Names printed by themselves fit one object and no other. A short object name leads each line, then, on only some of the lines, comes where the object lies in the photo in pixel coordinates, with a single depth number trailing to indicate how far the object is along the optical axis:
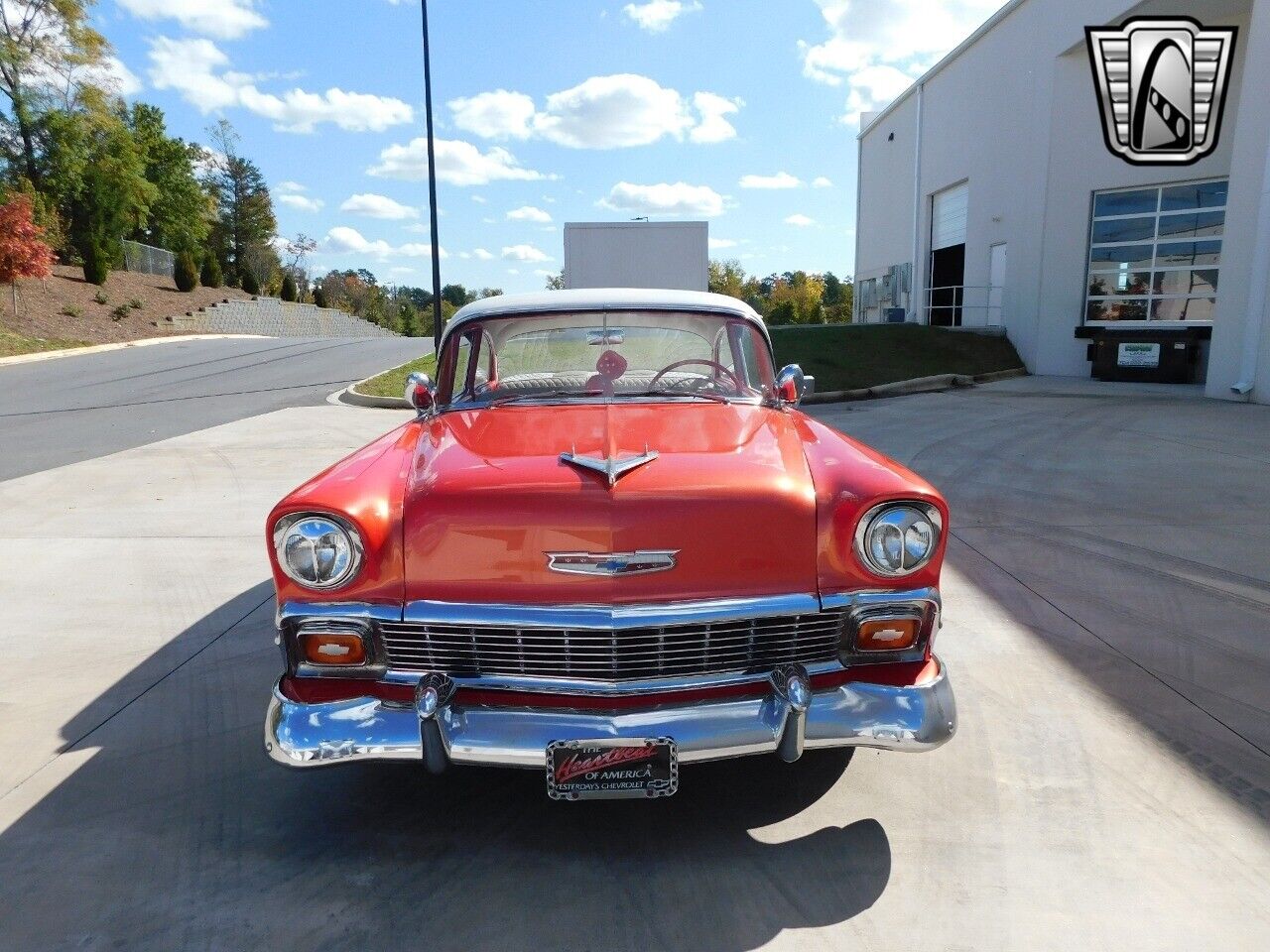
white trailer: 13.59
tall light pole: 15.47
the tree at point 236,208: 62.75
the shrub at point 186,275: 40.38
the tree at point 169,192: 51.34
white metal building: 12.12
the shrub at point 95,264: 33.53
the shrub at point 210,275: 44.66
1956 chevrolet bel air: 2.29
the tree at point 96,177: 39.44
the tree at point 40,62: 38.38
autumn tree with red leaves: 26.78
